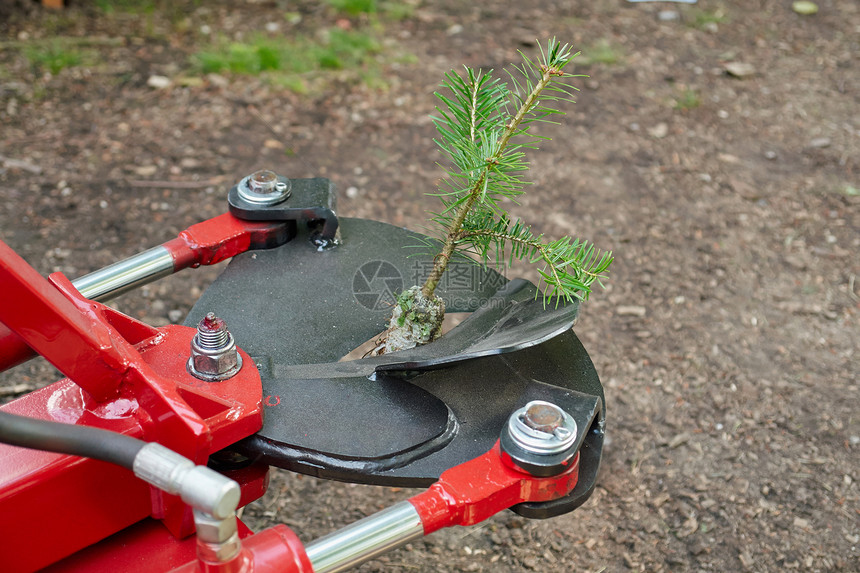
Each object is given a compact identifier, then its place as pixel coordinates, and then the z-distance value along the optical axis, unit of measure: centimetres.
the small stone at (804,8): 411
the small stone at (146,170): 288
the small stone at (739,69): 360
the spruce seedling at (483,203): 120
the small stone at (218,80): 331
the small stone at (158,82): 328
